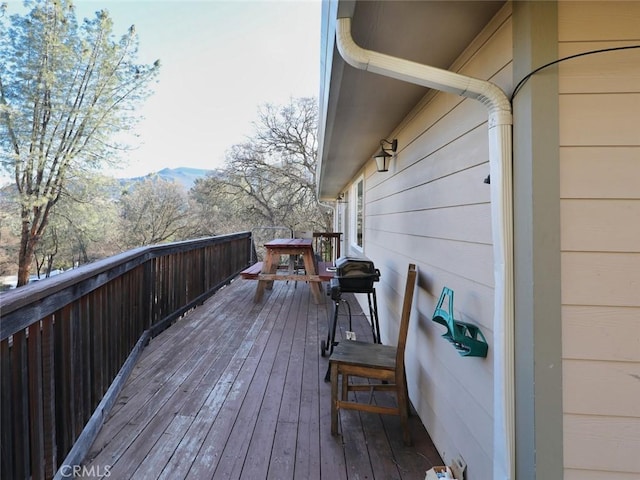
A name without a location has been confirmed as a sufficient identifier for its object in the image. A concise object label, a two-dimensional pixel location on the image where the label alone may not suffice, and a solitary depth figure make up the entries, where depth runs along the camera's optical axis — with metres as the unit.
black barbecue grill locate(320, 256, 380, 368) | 2.59
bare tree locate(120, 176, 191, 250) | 16.59
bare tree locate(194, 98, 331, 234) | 13.93
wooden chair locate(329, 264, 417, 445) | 1.82
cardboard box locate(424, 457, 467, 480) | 1.46
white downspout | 1.10
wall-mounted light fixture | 2.94
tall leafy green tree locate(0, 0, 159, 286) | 10.82
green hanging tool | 1.30
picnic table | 4.69
